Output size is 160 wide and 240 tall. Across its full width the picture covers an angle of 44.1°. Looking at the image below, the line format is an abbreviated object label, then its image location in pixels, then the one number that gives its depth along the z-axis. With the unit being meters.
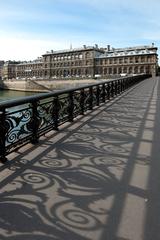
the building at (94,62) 65.97
